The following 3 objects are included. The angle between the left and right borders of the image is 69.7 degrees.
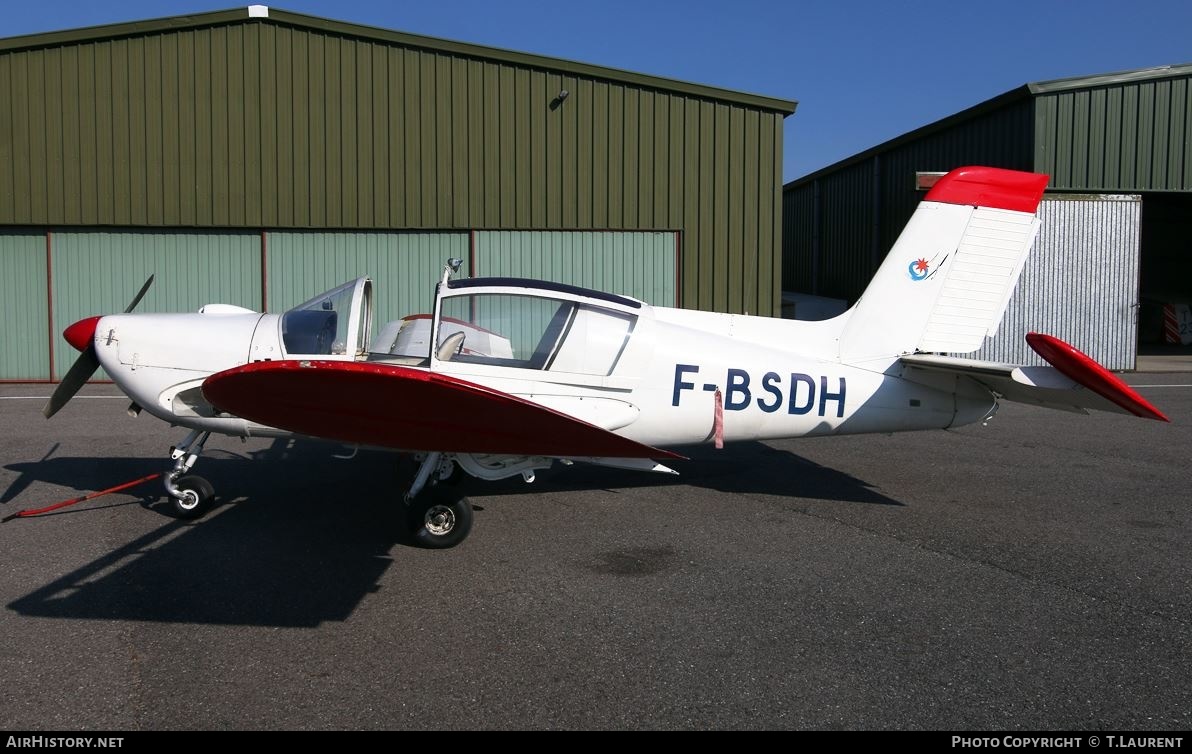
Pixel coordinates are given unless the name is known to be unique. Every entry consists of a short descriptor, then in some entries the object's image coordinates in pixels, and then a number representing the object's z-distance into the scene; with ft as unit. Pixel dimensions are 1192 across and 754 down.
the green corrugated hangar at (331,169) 46.93
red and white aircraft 16.67
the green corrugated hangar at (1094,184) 53.42
